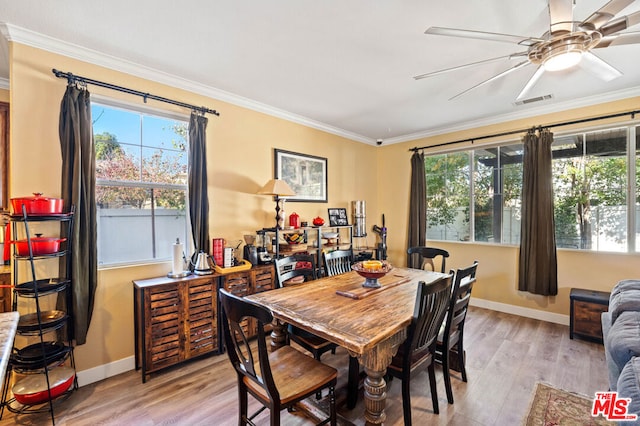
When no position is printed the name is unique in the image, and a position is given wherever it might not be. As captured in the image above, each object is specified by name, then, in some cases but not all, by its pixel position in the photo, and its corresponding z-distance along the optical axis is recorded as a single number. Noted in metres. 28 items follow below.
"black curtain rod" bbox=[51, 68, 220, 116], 2.32
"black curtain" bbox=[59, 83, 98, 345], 2.28
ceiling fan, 1.55
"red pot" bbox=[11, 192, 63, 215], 1.98
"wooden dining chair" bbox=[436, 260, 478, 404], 2.01
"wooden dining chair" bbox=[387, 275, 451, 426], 1.69
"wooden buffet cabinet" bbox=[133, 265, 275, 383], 2.43
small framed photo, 4.61
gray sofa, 1.21
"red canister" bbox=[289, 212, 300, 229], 3.88
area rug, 1.93
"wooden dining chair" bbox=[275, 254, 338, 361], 2.15
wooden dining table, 1.52
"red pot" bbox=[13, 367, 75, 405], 1.92
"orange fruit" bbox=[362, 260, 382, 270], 2.34
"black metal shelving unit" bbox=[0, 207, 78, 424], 1.97
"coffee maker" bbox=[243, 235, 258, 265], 3.27
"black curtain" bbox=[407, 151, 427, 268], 4.82
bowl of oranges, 2.30
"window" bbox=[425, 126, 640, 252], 3.33
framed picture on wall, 3.93
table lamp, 3.34
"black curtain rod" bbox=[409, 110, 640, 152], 3.27
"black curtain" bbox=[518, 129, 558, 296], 3.63
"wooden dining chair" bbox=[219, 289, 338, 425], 1.40
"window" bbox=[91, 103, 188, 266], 2.62
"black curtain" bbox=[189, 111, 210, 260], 2.97
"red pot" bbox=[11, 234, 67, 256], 1.99
